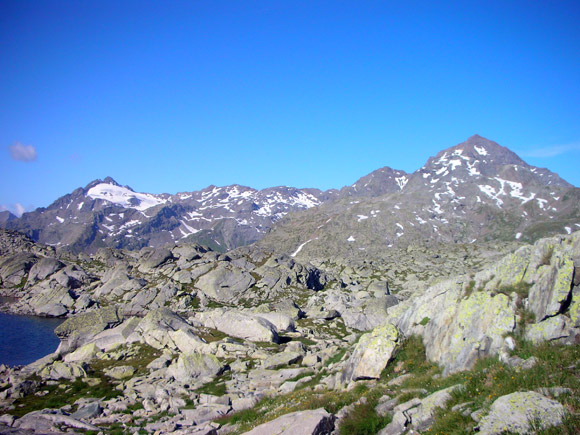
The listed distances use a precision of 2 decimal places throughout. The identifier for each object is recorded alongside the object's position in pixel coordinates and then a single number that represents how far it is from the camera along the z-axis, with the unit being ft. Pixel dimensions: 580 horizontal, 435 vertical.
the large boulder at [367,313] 200.54
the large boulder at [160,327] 159.02
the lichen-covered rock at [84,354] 159.94
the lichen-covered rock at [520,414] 30.01
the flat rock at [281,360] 120.78
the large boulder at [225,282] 278.81
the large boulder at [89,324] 181.68
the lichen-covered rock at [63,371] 134.62
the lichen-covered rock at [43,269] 415.64
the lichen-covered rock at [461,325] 55.26
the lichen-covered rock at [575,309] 48.76
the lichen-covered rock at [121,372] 133.86
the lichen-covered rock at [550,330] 48.65
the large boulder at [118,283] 316.81
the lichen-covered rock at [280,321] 185.57
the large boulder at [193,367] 120.98
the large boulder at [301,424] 46.47
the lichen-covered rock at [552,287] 52.60
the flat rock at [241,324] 166.71
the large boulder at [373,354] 67.92
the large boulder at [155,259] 355.56
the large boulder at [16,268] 430.61
